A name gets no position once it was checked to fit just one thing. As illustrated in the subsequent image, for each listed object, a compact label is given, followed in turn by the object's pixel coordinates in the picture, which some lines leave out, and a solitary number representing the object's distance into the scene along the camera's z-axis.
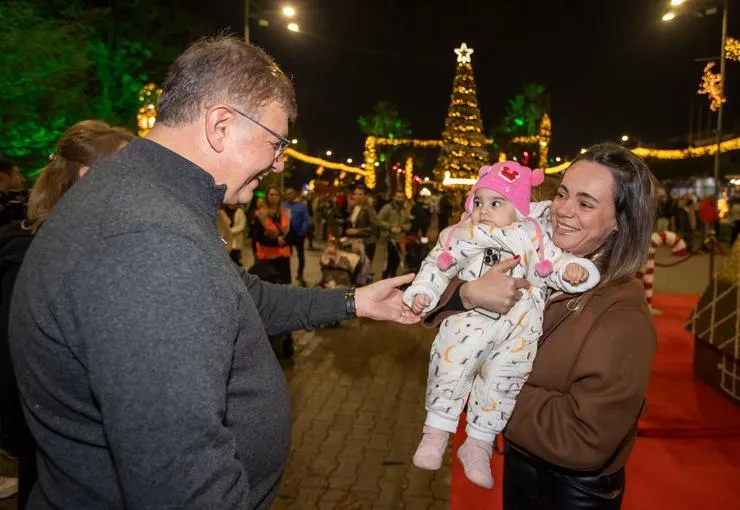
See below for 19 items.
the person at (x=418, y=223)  13.64
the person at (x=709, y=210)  15.19
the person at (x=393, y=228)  13.55
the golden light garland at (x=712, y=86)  14.15
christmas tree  34.28
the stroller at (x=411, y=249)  13.49
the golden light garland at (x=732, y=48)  12.70
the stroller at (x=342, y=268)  10.02
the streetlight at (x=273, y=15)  12.60
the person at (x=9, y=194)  4.45
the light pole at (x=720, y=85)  12.03
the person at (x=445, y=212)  19.17
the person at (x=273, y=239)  9.80
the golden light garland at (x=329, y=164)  27.10
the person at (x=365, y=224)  13.33
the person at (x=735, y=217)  21.65
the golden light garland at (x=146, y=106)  16.58
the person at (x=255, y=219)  9.97
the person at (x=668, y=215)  22.11
